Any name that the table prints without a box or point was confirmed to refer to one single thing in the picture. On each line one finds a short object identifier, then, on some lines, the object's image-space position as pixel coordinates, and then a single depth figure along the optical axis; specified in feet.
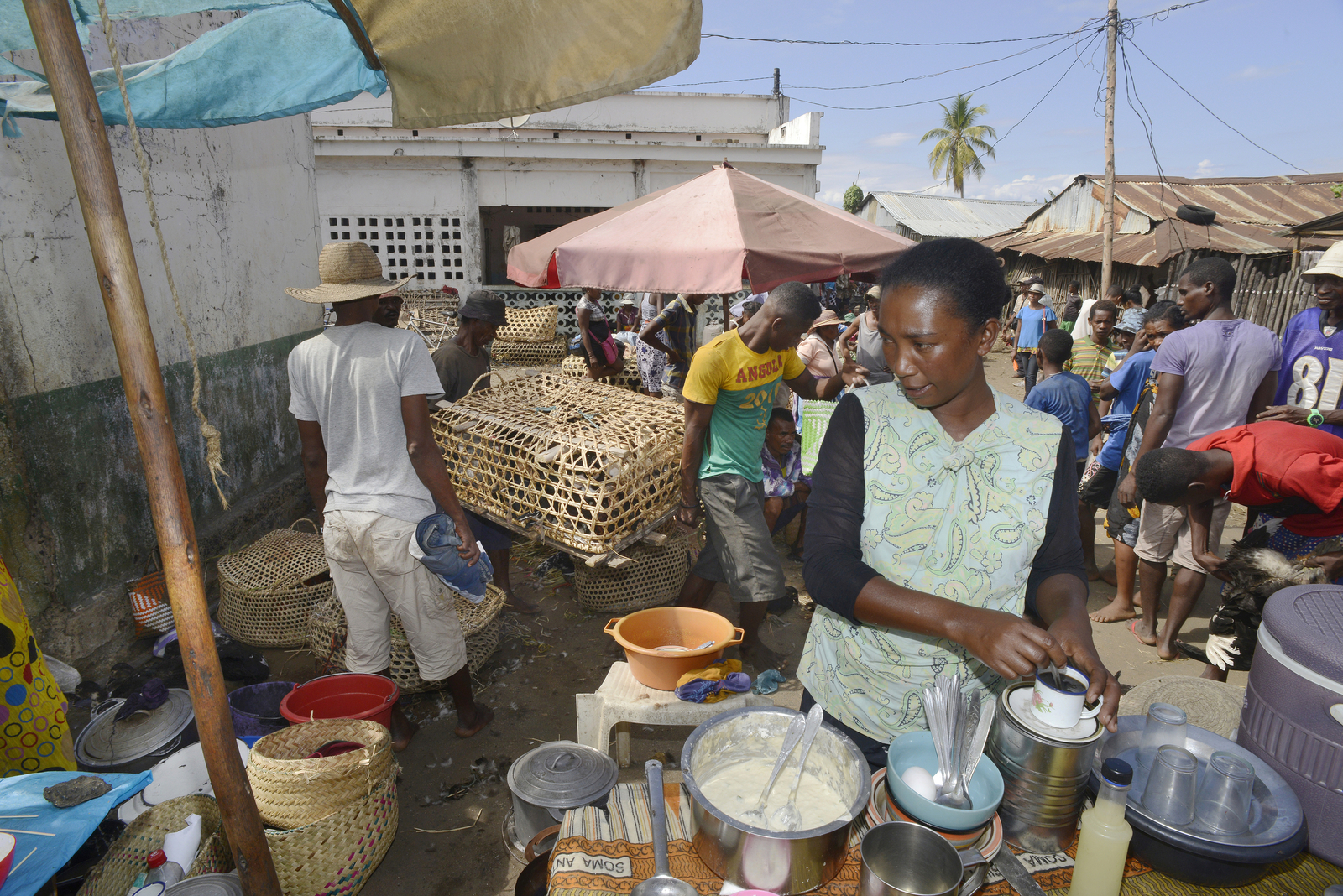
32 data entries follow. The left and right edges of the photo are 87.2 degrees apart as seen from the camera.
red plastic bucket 10.37
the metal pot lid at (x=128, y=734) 8.92
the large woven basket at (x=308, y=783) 7.64
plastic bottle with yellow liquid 4.15
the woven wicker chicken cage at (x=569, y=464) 12.60
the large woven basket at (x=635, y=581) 15.46
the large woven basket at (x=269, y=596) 14.14
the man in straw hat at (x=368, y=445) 10.07
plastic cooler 4.61
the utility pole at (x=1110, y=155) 40.34
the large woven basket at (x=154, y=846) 6.47
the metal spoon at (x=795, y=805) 4.53
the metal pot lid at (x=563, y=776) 8.23
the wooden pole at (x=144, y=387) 4.42
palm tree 122.52
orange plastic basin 9.52
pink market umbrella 13.93
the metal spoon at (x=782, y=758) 4.66
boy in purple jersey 12.37
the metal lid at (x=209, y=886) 6.13
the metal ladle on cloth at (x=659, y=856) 4.17
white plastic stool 9.36
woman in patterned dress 5.00
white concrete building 38.60
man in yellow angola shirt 11.95
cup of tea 4.25
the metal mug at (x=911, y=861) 3.89
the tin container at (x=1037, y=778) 4.36
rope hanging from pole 4.51
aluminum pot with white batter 4.12
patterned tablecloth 4.42
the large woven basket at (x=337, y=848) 7.50
